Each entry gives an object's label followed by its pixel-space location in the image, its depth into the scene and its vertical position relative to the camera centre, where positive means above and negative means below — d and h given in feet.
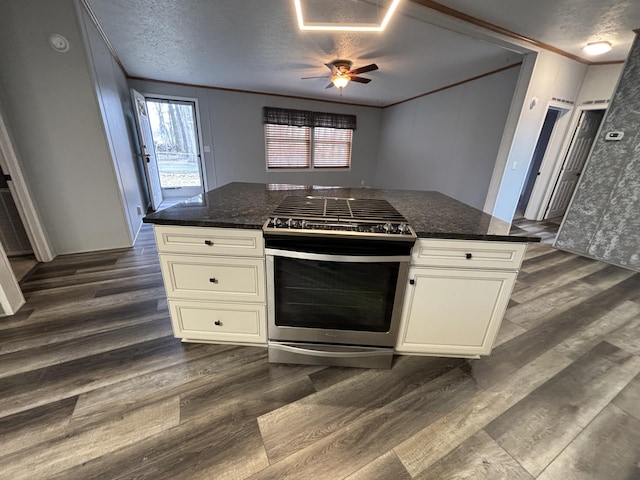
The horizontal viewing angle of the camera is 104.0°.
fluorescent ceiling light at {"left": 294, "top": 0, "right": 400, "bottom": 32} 7.22 +3.63
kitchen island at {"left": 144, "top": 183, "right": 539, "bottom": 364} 4.35 -2.18
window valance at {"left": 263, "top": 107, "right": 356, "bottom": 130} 18.27 +2.20
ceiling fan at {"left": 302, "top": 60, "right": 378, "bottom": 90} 11.01 +3.23
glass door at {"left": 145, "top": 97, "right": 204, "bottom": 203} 18.16 -0.58
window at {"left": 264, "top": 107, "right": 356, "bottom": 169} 18.90 +0.77
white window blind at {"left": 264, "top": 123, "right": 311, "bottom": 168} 19.20 +0.13
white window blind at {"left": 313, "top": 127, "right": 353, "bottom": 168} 20.86 +0.18
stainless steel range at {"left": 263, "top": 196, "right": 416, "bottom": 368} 4.17 -2.24
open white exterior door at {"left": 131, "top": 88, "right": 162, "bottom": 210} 12.94 -0.36
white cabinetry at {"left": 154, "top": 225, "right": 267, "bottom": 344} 4.47 -2.50
